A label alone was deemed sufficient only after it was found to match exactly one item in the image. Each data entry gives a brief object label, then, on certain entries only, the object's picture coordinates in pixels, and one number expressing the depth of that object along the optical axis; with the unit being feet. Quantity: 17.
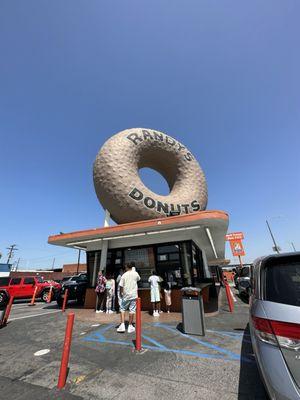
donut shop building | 26.37
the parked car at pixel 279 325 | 5.62
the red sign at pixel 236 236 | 87.64
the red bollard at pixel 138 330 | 13.55
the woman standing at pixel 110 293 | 27.85
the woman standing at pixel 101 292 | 28.25
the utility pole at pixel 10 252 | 189.78
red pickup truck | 45.06
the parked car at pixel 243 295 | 40.43
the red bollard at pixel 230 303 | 26.73
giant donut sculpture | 30.58
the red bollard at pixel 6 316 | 23.11
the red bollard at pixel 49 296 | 46.32
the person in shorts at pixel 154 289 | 25.05
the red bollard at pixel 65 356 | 9.82
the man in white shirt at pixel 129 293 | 18.19
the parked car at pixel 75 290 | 38.50
